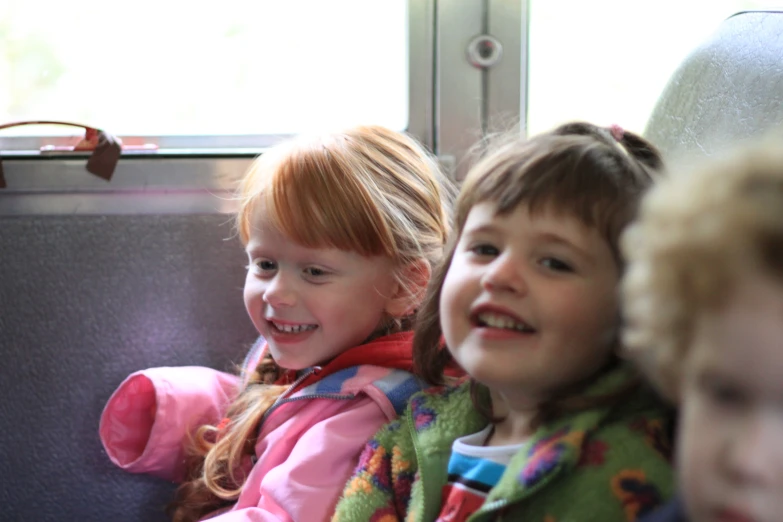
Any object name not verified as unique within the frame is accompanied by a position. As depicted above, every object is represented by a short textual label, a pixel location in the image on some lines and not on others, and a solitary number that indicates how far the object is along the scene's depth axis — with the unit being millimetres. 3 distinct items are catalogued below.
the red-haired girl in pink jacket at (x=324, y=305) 1099
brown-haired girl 762
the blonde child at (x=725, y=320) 458
